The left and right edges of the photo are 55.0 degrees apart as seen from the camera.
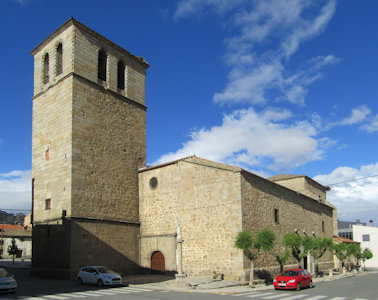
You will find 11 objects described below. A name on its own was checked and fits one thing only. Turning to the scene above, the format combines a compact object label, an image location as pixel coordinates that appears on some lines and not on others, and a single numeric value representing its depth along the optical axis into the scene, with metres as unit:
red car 17.97
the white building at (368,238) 55.71
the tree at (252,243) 19.22
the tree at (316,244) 25.64
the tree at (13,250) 42.61
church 21.06
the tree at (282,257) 22.62
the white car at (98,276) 17.89
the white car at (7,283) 14.77
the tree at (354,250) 33.05
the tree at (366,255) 38.36
